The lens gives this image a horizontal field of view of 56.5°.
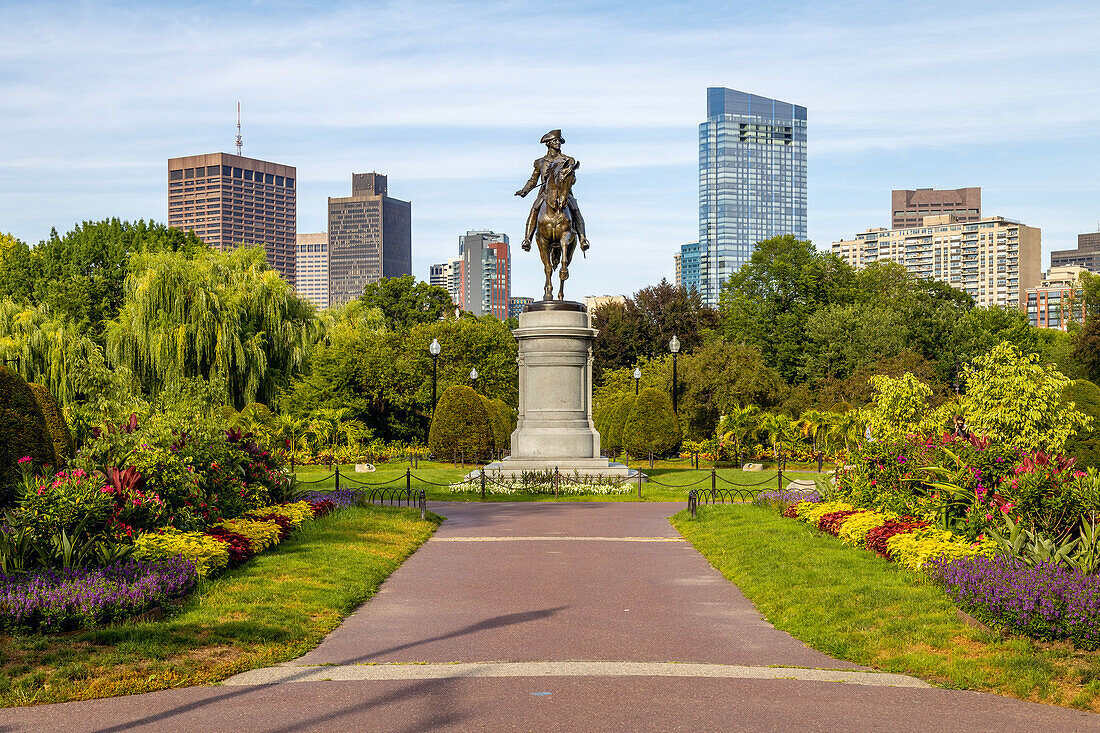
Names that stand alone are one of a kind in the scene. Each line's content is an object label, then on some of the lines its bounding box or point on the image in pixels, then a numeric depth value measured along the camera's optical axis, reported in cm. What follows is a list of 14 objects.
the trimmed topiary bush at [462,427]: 3603
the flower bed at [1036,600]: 870
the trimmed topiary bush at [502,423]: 3816
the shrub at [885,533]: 1368
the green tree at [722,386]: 4447
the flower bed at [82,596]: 936
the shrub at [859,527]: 1470
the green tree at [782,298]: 6075
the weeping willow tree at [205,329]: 4059
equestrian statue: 2819
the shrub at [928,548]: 1162
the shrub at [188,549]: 1176
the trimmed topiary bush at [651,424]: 3566
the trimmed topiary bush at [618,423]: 3806
